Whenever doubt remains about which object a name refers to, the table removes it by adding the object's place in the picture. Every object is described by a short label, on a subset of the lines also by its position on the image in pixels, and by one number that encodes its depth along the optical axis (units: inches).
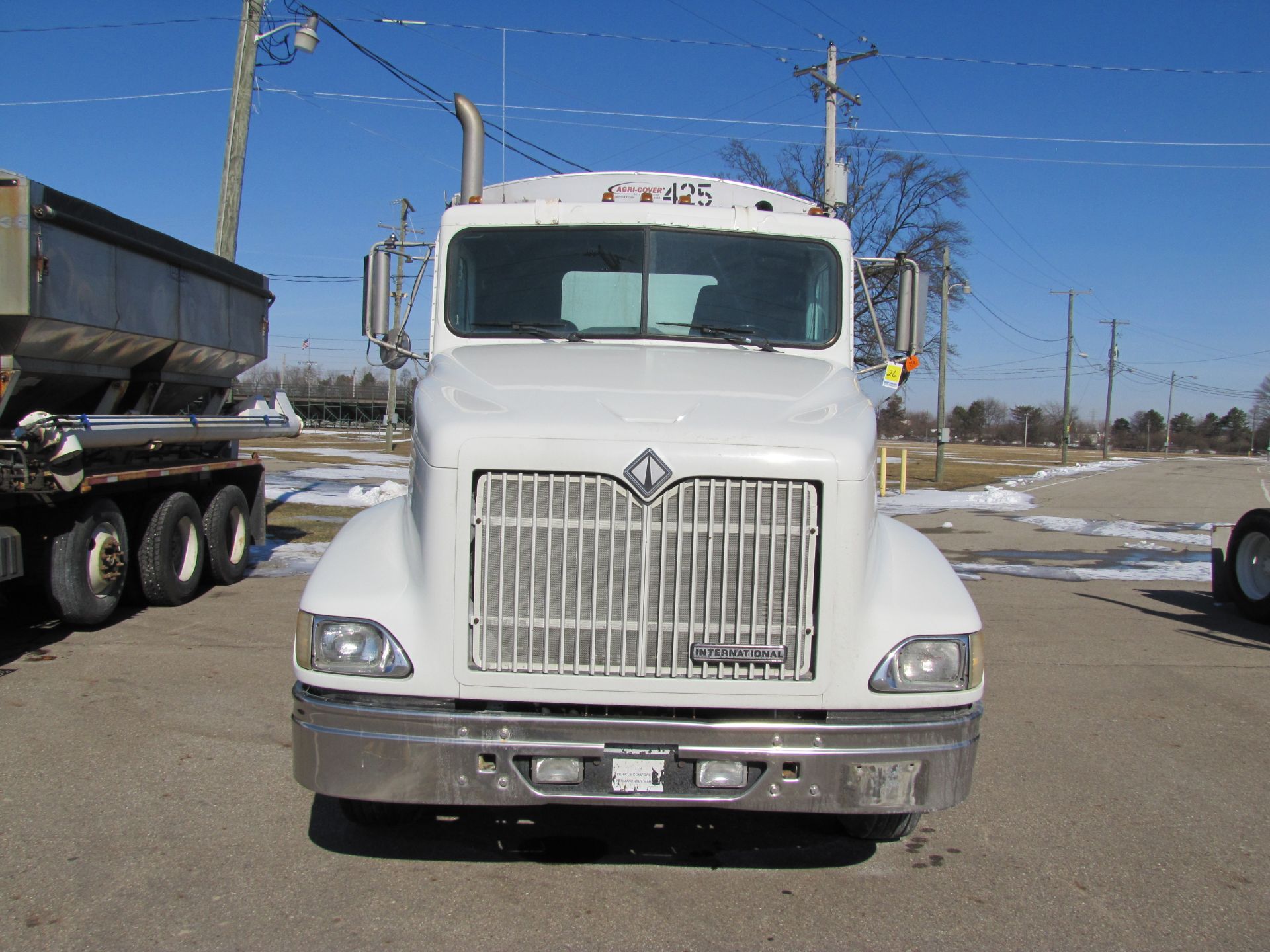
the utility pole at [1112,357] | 2776.8
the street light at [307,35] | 557.6
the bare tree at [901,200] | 1110.4
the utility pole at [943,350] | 1166.3
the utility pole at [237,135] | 507.8
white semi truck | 125.0
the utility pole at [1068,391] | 1947.0
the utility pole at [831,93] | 863.1
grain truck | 248.7
